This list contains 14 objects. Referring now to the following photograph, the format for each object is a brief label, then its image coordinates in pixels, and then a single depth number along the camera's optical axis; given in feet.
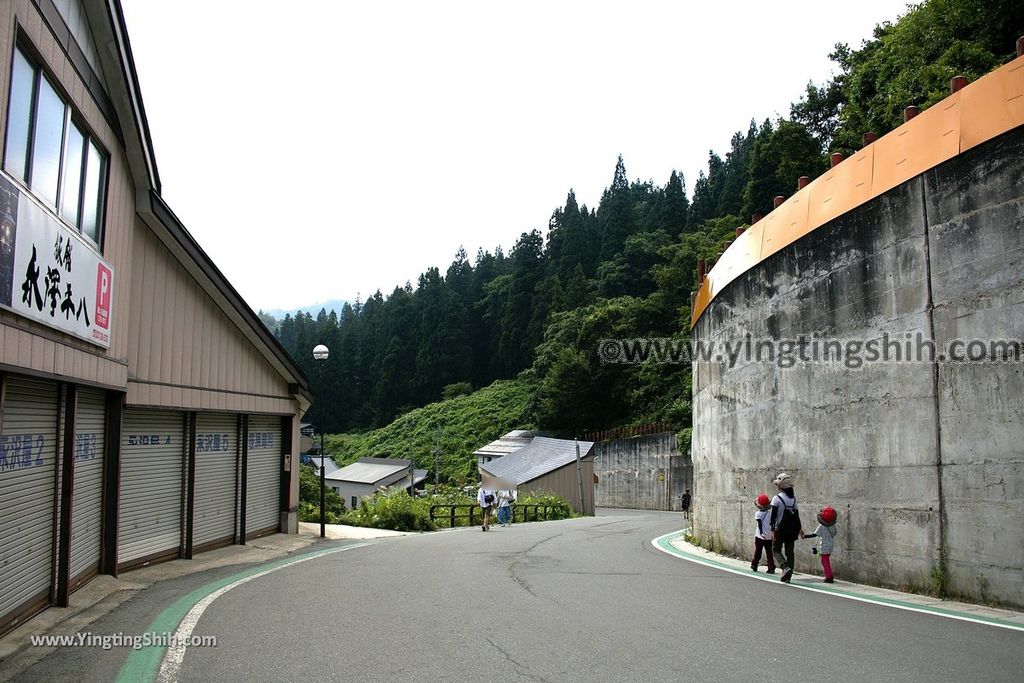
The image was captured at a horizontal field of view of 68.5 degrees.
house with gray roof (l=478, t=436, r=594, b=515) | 133.39
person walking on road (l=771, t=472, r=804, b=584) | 33.86
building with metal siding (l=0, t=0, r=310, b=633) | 22.36
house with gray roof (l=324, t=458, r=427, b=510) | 203.21
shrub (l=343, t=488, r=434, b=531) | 72.59
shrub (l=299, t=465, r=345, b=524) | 75.11
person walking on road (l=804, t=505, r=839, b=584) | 32.35
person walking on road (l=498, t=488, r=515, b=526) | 85.51
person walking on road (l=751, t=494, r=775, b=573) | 35.63
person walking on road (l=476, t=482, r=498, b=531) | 70.69
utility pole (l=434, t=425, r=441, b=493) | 240.20
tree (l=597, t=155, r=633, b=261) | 279.49
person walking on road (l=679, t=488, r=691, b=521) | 102.27
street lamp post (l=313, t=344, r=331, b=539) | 58.70
